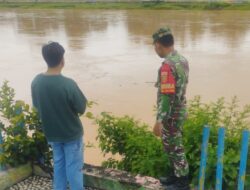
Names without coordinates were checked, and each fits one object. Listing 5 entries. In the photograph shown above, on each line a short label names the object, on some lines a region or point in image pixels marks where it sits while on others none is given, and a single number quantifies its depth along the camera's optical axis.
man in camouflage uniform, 3.00
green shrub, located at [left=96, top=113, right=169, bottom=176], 3.57
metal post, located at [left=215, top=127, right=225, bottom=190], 2.65
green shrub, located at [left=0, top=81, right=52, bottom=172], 3.74
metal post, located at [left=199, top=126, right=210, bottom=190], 2.78
